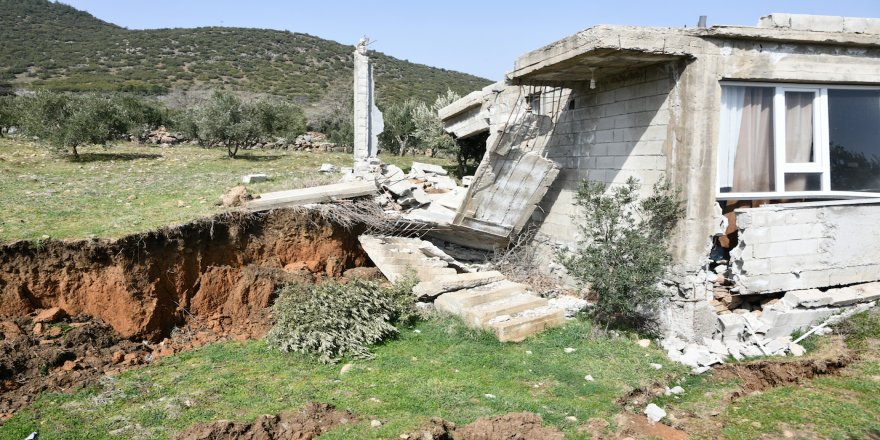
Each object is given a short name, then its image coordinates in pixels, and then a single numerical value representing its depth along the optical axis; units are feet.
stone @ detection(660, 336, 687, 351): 23.34
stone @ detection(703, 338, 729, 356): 22.99
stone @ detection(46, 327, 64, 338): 22.16
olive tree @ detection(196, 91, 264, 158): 67.56
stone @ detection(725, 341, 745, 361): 22.78
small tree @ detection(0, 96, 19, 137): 76.95
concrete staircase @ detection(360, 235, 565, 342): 25.35
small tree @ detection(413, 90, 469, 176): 73.20
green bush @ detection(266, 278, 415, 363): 23.34
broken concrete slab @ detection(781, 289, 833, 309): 23.61
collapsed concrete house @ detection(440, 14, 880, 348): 22.99
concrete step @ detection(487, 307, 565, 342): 24.48
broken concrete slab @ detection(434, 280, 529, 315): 26.94
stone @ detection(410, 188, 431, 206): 34.78
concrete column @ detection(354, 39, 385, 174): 44.75
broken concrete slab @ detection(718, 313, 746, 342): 23.67
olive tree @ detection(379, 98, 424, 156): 88.48
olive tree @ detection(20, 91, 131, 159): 56.80
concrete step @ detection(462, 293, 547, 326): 25.48
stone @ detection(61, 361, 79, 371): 20.76
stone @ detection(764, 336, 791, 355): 23.06
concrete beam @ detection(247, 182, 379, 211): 30.42
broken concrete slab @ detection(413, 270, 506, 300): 28.40
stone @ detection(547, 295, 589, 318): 27.38
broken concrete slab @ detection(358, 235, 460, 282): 30.96
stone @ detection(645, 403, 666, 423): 18.04
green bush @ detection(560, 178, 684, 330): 23.06
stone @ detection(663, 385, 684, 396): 20.04
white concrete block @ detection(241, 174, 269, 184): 40.38
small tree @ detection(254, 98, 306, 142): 75.87
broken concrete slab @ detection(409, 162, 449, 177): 43.64
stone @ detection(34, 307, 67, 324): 22.66
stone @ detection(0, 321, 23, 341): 21.25
